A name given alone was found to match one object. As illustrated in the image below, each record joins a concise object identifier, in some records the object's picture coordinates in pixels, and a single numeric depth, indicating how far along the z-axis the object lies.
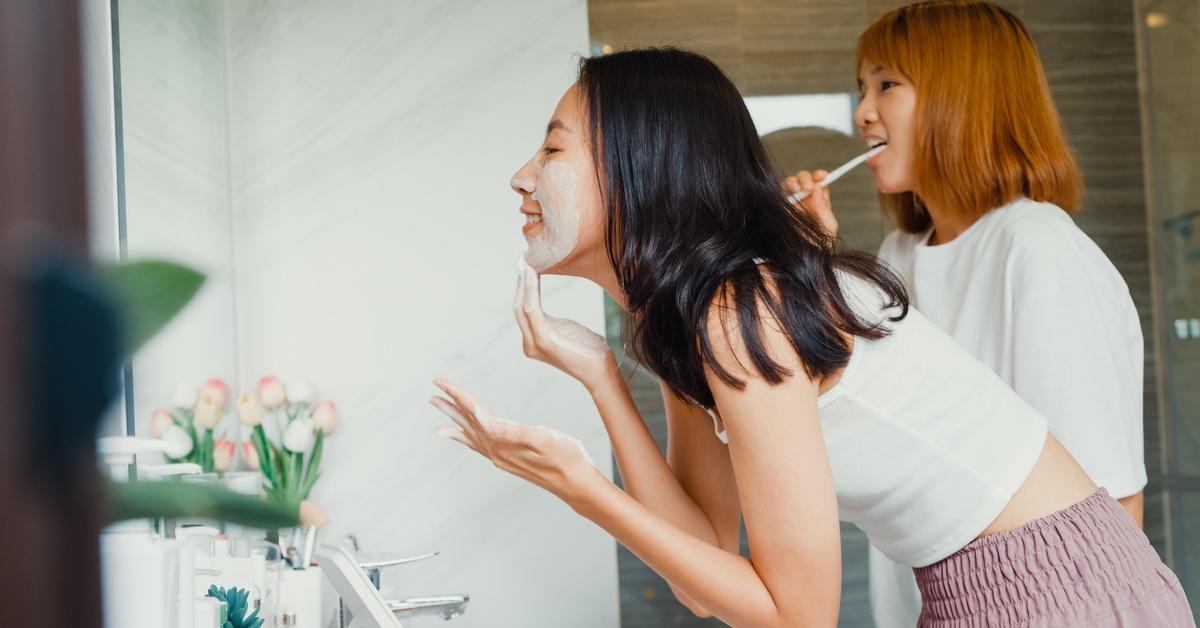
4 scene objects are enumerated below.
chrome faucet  1.26
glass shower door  1.82
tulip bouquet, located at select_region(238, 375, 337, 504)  1.40
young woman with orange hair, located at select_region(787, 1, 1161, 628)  1.21
